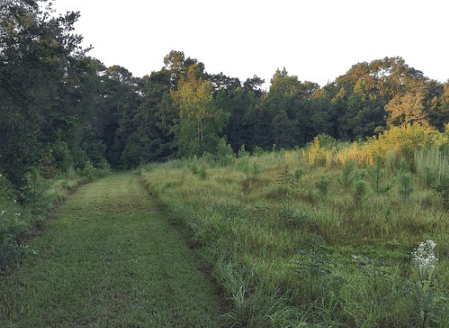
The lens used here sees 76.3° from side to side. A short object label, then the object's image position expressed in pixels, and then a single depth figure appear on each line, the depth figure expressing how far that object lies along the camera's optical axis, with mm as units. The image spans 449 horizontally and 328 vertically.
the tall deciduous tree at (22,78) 6250
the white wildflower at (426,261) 2773
